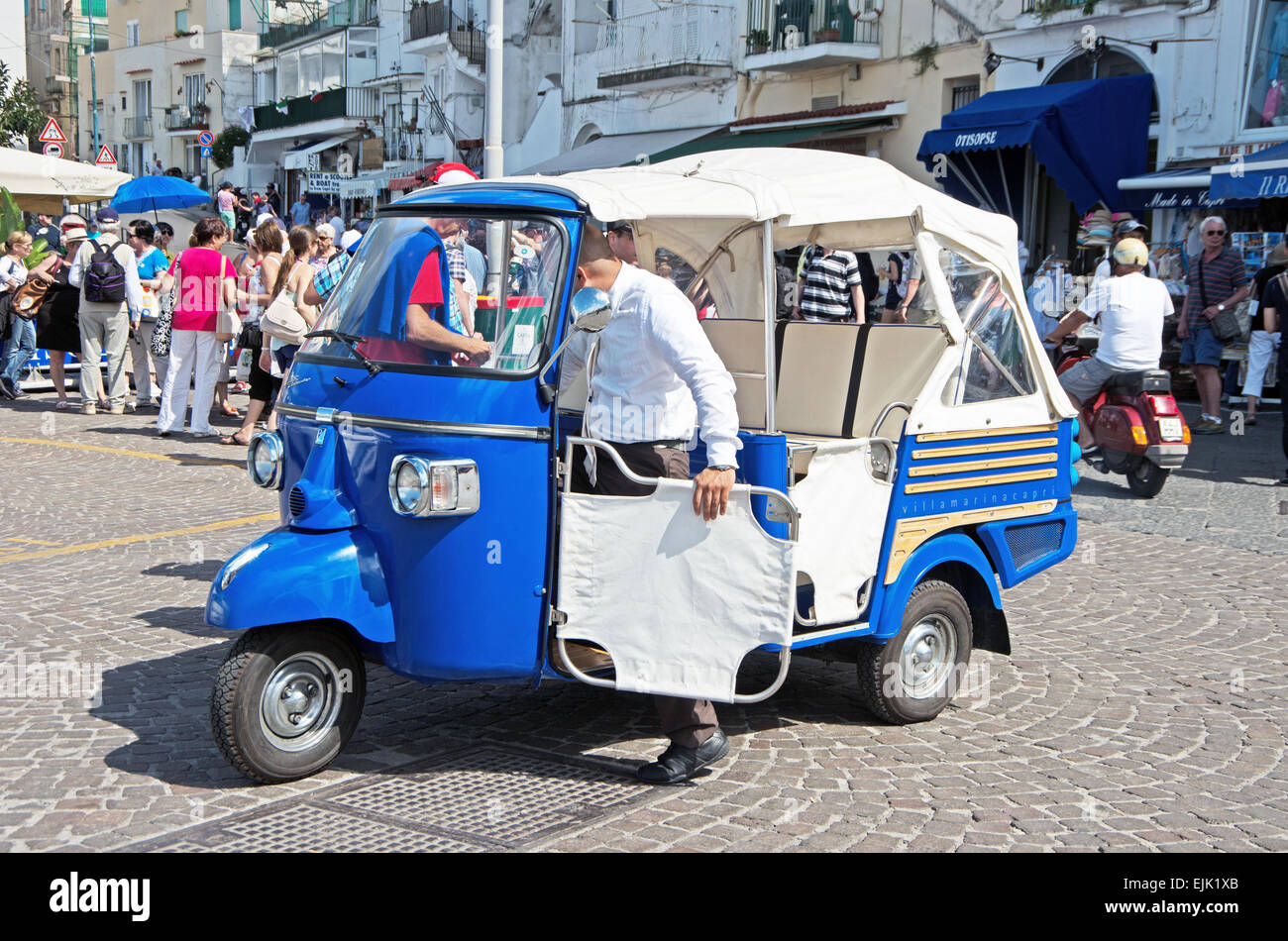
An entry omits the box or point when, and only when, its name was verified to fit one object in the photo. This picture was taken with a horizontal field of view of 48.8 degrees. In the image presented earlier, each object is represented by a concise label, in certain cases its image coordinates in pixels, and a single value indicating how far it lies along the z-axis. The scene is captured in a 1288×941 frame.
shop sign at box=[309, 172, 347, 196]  37.31
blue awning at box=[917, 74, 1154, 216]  18.59
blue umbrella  22.62
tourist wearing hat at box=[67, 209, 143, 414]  13.88
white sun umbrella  20.45
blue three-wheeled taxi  4.59
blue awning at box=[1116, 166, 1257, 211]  16.91
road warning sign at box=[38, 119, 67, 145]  27.22
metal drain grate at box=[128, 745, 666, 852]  4.22
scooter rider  10.55
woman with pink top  12.27
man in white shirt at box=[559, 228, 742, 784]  4.66
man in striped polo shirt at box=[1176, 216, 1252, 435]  14.29
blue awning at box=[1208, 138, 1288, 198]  15.35
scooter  10.60
